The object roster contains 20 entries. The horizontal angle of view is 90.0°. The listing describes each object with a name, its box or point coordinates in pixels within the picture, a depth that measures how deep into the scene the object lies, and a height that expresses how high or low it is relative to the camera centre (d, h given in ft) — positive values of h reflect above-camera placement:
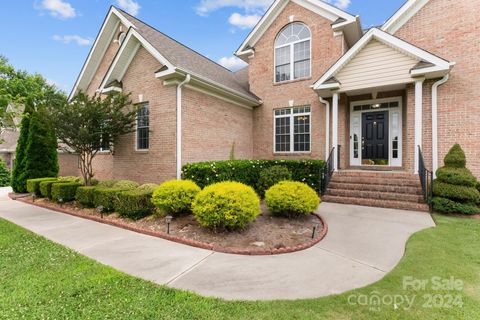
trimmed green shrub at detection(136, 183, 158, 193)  23.22 -2.61
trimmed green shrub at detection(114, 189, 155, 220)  21.52 -3.81
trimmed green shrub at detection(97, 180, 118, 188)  29.38 -2.67
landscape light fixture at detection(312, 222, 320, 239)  16.57 -5.06
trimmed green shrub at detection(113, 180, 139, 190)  26.86 -2.63
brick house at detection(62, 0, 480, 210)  27.35 +9.25
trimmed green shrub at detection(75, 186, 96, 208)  24.97 -3.55
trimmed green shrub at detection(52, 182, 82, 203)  27.30 -3.28
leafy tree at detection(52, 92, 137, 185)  27.37 +4.88
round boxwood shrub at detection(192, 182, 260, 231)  16.46 -3.15
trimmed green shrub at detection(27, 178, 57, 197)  31.70 -3.12
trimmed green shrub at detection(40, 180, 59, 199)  29.35 -3.24
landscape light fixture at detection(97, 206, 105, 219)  21.87 -4.31
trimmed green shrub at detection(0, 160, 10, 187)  52.19 -3.04
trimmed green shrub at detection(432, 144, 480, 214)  21.86 -2.51
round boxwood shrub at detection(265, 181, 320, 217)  19.63 -3.11
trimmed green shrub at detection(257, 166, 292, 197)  29.50 -1.74
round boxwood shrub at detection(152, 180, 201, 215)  20.24 -2.95
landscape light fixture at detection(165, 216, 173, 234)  17.78 -4.34
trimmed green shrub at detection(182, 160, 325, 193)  25.25 -1.04
